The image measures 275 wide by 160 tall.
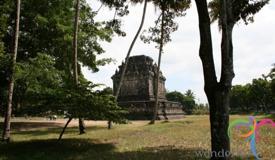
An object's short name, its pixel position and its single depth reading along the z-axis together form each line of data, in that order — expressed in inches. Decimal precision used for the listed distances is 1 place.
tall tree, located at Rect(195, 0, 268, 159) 191.7
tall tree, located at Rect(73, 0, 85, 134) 432.2
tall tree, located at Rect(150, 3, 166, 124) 425.4
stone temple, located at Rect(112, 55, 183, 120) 966.5
